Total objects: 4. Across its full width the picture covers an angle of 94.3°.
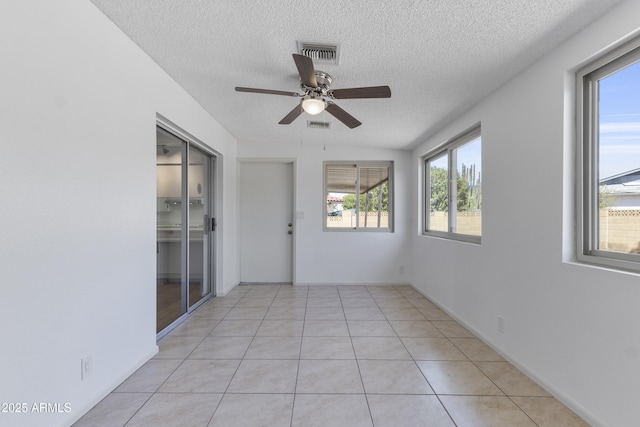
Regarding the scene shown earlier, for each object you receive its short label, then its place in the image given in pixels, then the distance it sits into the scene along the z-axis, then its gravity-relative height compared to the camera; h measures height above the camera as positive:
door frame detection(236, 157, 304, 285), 4.90 +0.45
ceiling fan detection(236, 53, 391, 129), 1.97 +0.88
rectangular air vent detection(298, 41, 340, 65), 2.05 +1.14
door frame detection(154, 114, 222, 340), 3.85 +0.03
